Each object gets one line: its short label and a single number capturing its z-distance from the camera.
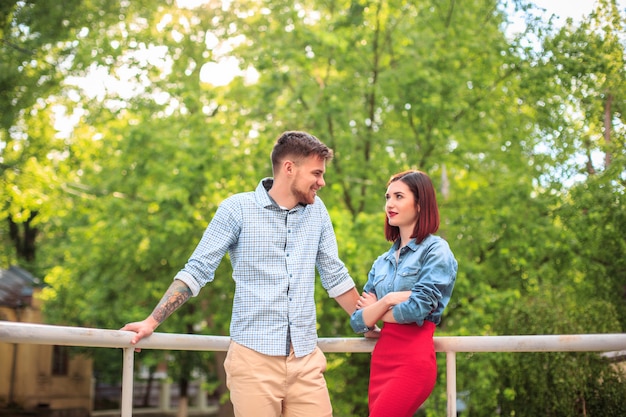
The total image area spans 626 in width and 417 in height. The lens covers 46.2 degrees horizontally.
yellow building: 22.47
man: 2.71
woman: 2.68
